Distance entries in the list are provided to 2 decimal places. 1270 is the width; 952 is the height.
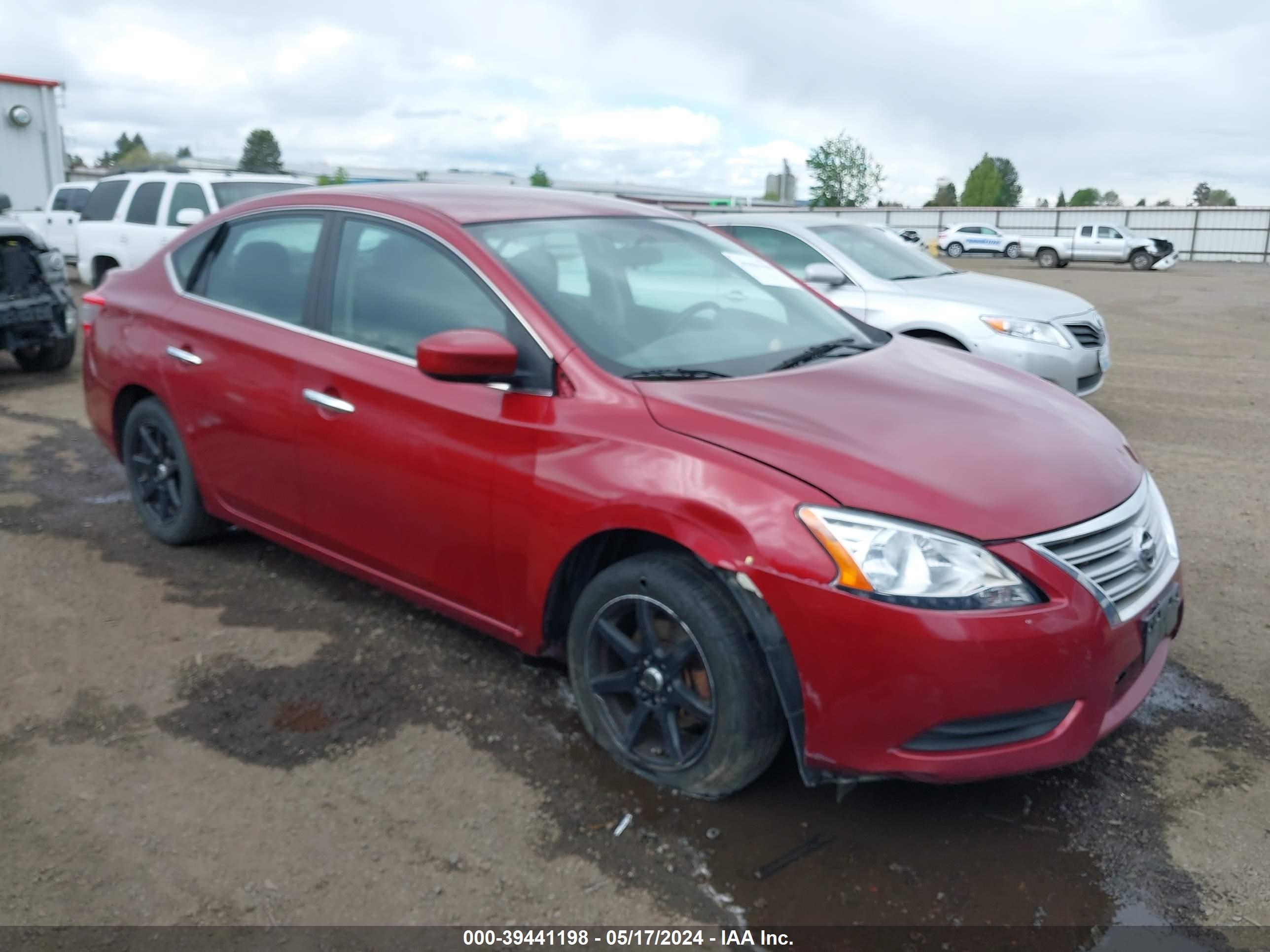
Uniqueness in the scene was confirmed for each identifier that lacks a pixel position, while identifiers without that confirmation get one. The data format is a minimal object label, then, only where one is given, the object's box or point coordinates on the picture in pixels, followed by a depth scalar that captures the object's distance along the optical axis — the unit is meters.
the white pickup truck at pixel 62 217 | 17.42
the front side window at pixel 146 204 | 12.83
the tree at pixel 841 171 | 76.81
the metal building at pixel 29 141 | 24.38
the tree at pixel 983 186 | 100.56
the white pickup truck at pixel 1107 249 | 34.16
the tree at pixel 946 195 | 99.50
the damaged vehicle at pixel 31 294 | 9.12
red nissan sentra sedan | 2.62
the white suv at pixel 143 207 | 12.33
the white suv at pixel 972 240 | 43.28
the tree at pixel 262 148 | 77.70
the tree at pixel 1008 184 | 110.71
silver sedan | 7.43
